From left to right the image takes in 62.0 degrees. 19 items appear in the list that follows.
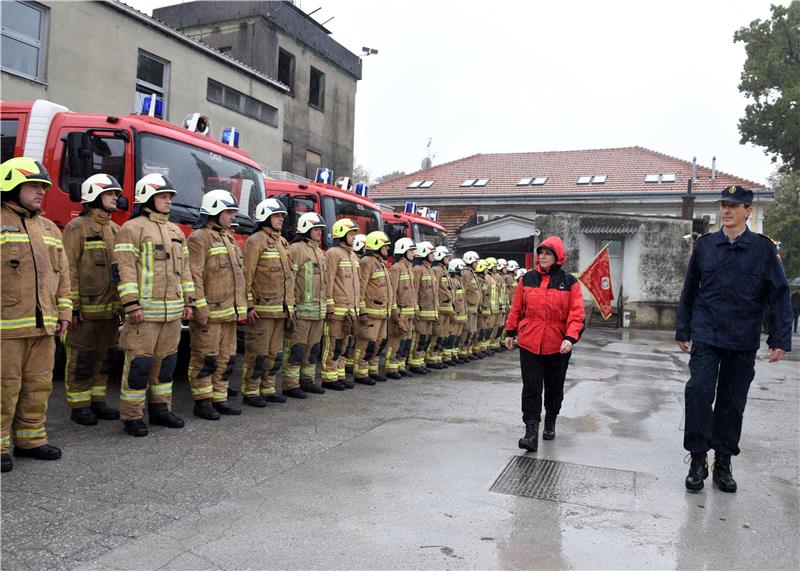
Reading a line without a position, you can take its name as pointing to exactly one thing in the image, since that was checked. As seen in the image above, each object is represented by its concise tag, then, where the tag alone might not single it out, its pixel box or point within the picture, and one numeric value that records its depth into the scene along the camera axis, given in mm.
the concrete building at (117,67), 13062
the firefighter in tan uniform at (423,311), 10773
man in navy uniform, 4820
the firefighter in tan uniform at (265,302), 7113
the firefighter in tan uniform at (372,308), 9156
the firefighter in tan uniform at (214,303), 6344
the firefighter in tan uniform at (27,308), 4594
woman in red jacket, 5852
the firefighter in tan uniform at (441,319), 11430
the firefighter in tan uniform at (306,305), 7773
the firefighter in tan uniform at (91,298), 5859
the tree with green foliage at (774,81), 22859
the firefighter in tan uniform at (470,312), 13055
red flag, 18109
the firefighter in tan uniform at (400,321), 9977
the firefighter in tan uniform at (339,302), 8500
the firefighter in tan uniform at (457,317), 12000
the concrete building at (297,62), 22562
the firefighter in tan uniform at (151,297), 5535
